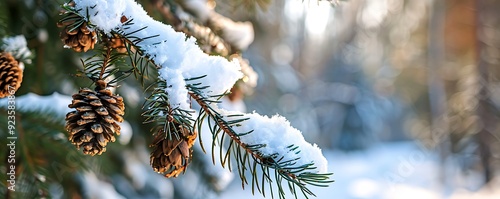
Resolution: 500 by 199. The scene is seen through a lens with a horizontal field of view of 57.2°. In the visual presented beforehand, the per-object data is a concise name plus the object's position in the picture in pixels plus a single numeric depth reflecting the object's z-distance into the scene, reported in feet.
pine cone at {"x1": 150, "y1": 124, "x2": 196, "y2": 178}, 1.62
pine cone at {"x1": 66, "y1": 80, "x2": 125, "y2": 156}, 1.63
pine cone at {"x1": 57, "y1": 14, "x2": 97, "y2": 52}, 1.69
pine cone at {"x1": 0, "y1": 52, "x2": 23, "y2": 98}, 2.18
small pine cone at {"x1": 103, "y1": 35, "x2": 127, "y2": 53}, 1.71
